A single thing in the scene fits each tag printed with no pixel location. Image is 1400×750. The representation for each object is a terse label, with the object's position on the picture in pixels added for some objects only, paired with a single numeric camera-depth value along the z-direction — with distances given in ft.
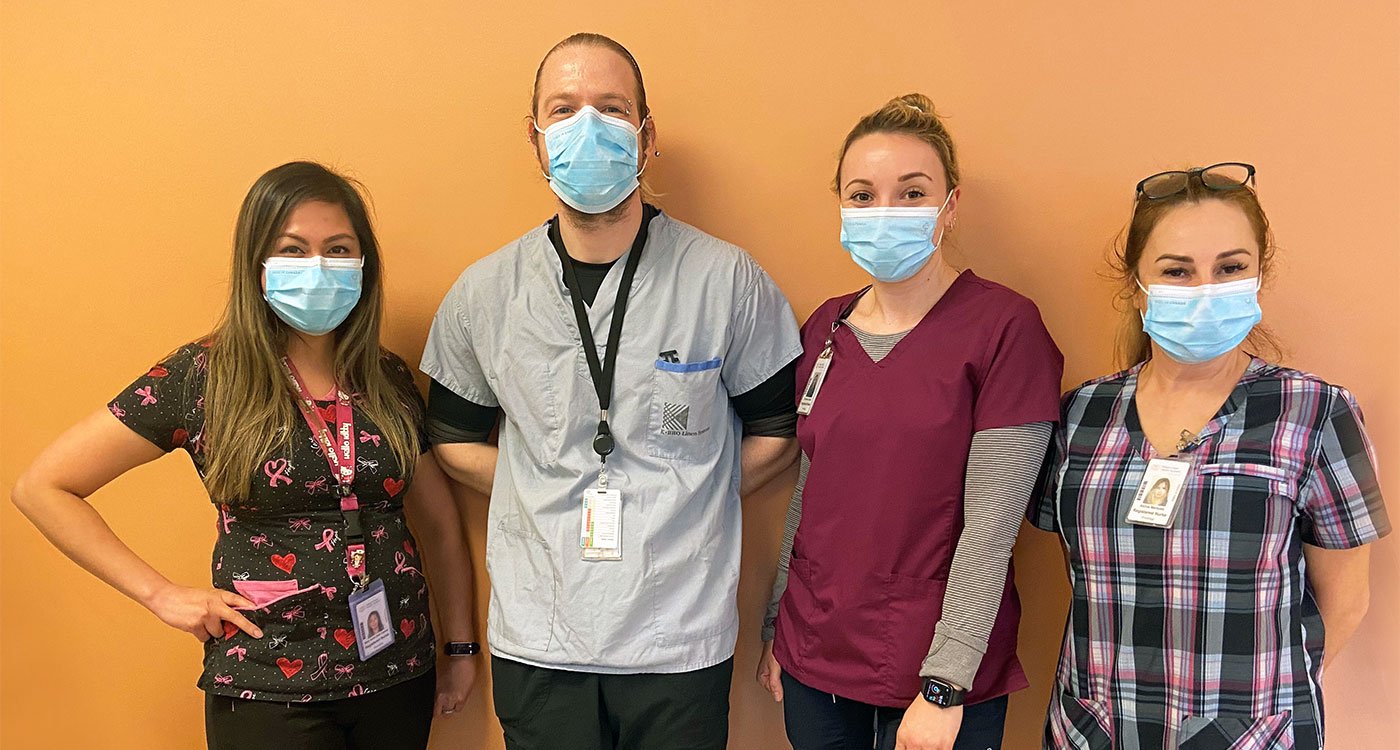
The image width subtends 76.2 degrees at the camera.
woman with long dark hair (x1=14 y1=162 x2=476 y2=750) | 5.47
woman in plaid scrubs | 4.72
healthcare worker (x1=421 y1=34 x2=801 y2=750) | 5.46
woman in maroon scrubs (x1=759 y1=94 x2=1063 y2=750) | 4.92
